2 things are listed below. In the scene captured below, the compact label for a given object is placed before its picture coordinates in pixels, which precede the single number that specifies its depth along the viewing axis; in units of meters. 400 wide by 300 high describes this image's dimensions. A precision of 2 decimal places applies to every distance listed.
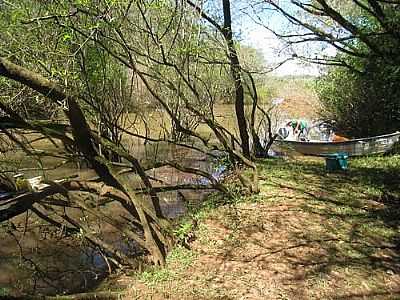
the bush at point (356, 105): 18.62
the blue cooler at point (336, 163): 11.99
